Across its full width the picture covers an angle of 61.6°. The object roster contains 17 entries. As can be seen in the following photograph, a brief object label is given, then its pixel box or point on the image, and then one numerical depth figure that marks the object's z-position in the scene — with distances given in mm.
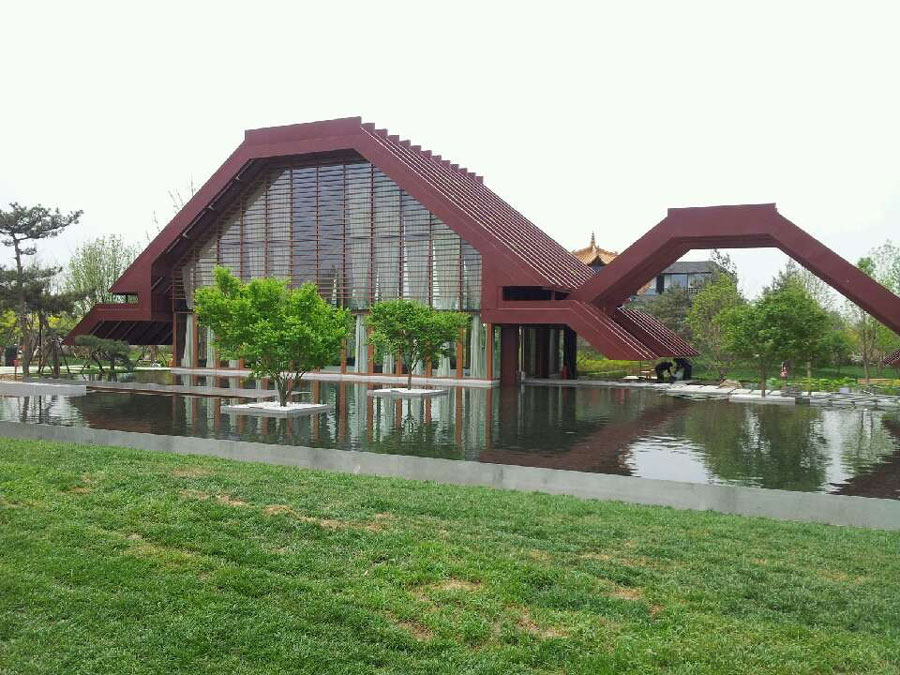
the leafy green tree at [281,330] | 19703
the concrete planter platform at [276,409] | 19438
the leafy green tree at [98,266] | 52375
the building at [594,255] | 65188
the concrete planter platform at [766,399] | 25969
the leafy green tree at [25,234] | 32281
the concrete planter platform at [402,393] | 25906
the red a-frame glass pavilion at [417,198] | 30547
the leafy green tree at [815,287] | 50384
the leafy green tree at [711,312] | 41031
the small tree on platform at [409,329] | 26803
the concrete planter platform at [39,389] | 25141
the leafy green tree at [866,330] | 38588
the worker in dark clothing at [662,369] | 36469
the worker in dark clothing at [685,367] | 37650
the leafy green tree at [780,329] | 26125
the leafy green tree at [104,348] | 32750
